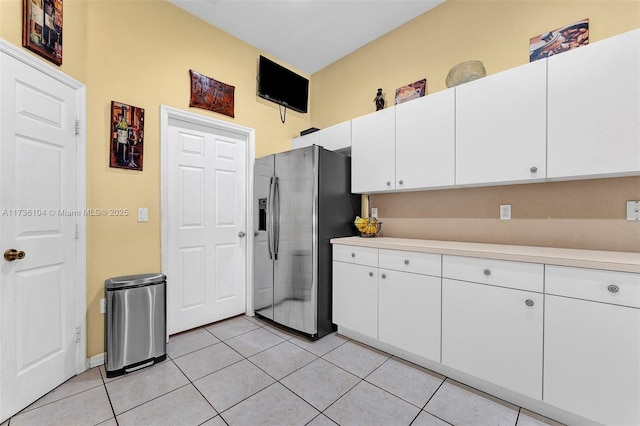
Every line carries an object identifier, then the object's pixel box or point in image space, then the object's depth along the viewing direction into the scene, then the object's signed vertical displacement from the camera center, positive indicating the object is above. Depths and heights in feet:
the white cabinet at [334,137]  9.35 +2.77
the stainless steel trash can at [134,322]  6.44 -2.84
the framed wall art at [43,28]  5.41 +3.92
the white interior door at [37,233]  5.13 -0.49
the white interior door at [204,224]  8.61 -0.47
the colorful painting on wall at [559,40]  6.08 +4.13
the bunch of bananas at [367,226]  8.87 -0.49
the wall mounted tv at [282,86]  10.70 +5.41
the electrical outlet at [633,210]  5.38 +0.05
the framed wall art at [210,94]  8.86 +4.08
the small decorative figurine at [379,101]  9.35 +3.90
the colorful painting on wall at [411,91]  8.72 +4.08
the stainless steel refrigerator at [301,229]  8.29 -0.61
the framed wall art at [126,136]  7.25 +2.09
